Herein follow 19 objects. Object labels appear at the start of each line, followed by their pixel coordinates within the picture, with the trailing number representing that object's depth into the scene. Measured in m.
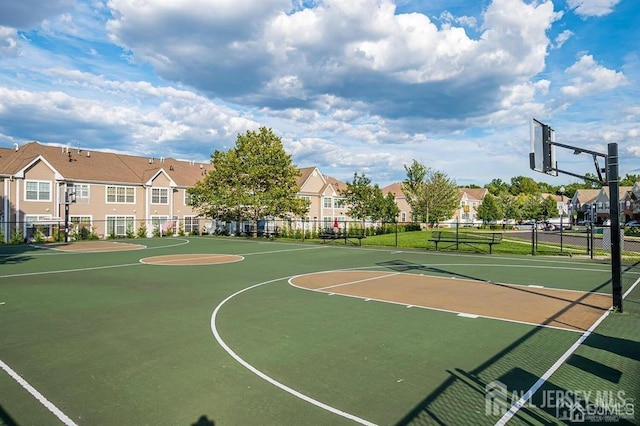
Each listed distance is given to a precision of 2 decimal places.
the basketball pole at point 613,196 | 9.99
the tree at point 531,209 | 80.75
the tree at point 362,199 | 49.50
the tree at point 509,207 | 75.36
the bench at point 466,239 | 23.86
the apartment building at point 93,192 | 34.47
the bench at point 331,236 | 31.92
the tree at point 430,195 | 52.28
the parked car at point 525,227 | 68.14
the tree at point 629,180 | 102.62
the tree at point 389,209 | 51.12
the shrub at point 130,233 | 39.69
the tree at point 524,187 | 134.36
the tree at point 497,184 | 111.65
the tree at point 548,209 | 85.24
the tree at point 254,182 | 39.00
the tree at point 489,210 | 68.00
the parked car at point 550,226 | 60.43
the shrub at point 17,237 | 32.59
